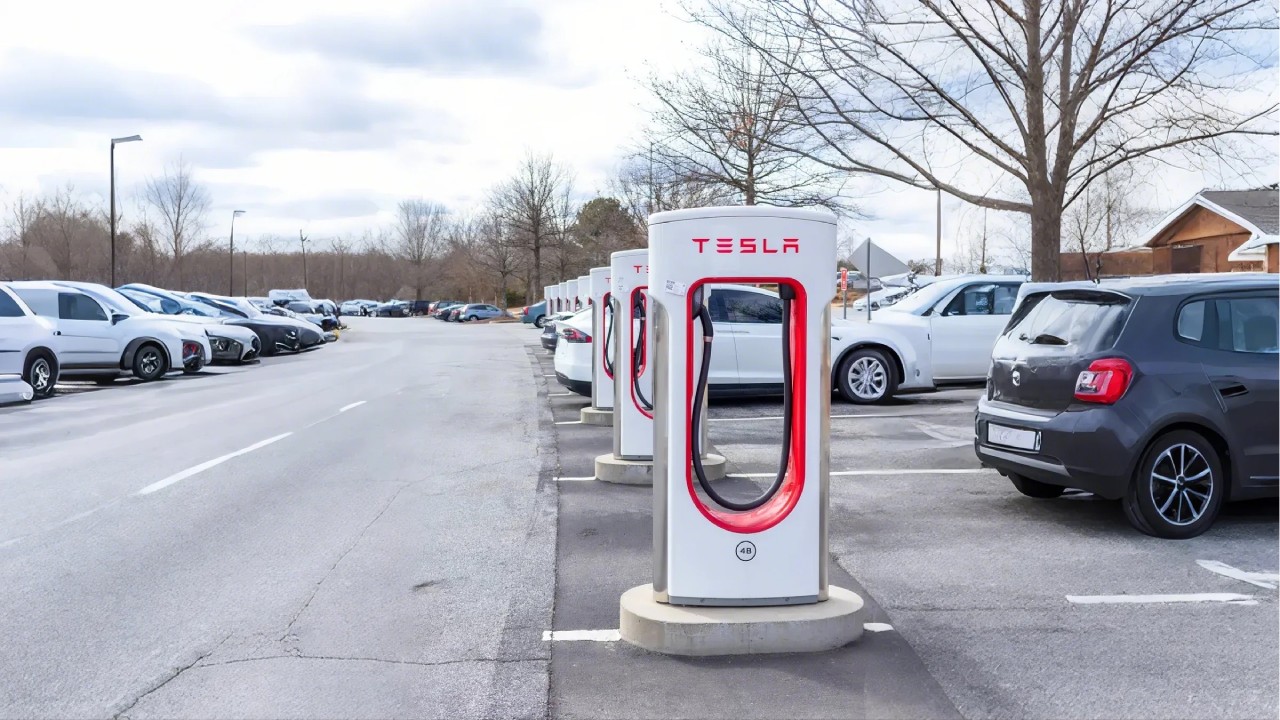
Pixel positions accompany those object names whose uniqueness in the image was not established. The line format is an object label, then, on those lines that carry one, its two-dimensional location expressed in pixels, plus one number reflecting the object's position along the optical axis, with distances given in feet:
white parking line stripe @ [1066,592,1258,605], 18.20
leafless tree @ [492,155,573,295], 217.77
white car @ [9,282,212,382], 65.57
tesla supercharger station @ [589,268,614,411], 39.93
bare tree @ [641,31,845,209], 57.36
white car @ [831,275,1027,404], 48.37
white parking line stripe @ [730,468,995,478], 30.68
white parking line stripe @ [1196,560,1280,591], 19.26
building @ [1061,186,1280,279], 98.89
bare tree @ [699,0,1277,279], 51.55
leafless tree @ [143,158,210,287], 242.37
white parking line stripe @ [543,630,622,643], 16.30
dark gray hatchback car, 22.22
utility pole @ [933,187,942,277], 205.77
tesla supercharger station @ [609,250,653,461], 30.78
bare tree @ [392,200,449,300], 370.32
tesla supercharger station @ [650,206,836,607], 16.01
